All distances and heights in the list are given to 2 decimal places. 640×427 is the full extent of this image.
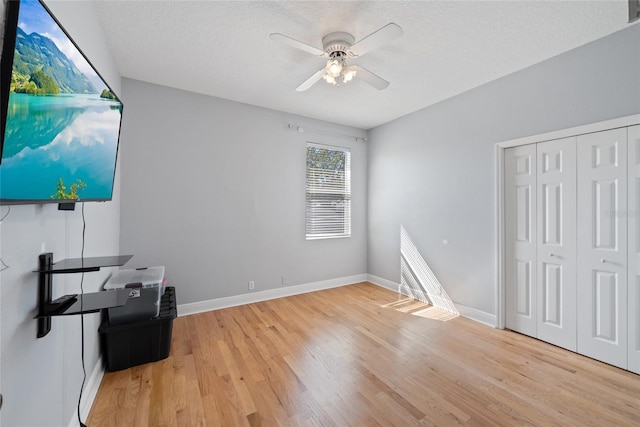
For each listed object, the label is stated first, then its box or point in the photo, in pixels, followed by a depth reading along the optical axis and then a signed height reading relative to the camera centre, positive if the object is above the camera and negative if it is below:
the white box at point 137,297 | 2.12 -0.73
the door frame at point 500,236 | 2.89 -0.18
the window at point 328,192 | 4.23 +0.46
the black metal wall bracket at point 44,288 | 1.12 -0.35
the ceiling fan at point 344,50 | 1.82 +1.37
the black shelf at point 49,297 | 1.12 -0.40
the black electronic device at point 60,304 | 1.14 -0.43
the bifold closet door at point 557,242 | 2.44 -0.21
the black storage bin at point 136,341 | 2.09 -1.11
